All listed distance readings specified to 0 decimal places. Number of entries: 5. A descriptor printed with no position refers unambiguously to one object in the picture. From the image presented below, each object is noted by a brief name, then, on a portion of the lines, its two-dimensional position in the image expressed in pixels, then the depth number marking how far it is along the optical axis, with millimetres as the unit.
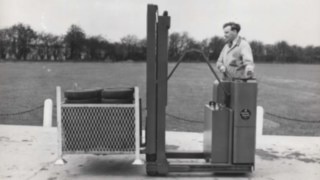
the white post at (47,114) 11211
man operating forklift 7152
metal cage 6793
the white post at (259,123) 10578
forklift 6844
